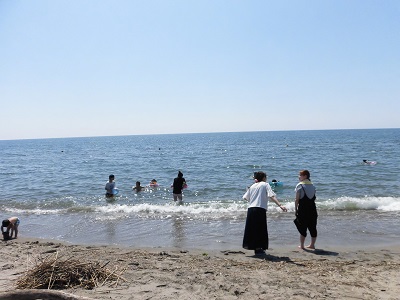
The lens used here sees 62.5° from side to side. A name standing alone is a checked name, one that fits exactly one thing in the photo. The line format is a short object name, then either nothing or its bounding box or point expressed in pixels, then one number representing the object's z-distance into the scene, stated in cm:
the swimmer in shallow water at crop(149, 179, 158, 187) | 1956
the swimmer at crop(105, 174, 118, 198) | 1619
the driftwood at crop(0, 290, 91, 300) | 428
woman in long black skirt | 705
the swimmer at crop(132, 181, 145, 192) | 1827
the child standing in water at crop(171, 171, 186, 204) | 1410
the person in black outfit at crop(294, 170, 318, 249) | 728
